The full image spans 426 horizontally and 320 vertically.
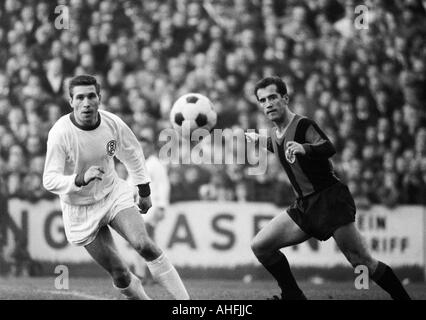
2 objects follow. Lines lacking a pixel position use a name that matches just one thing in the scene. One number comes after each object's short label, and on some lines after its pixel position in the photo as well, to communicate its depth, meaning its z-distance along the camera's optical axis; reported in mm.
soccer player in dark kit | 11062
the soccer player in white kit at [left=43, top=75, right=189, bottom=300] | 10617
